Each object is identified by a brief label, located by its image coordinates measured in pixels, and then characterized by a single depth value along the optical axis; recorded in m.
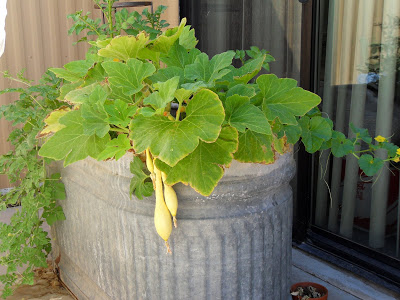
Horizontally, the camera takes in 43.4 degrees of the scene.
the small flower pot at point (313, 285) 2.09
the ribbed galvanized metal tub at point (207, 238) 1.49
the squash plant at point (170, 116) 1.29
